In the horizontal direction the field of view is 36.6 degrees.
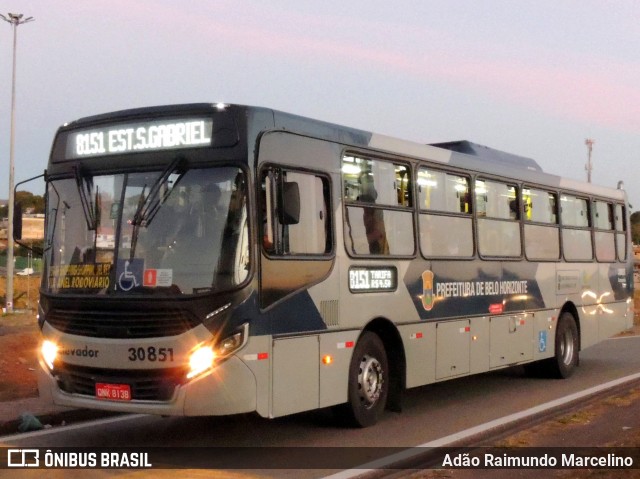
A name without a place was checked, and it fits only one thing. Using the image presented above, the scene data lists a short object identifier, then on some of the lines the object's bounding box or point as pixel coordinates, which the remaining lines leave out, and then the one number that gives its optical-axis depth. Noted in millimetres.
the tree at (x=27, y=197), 64484
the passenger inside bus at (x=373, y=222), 10516
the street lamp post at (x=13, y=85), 37312
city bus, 8500
